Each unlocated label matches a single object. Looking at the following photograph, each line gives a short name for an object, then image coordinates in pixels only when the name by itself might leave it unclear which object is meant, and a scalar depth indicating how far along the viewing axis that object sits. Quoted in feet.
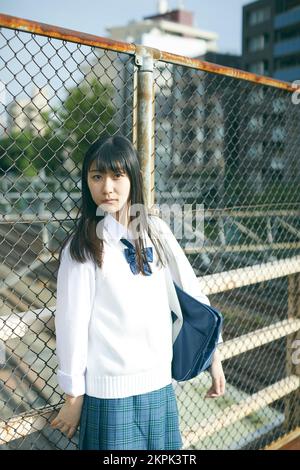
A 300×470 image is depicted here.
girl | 5.37
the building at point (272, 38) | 147.84
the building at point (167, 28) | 224.33
